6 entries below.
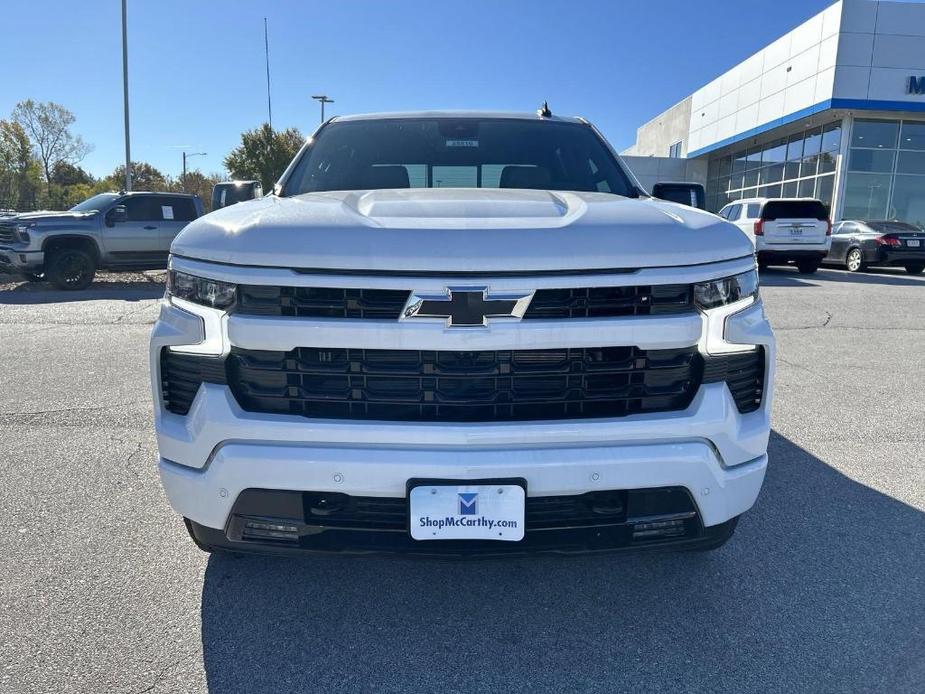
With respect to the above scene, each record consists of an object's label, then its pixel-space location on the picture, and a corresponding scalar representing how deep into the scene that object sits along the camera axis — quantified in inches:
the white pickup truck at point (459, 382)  71.6
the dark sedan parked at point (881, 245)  622.8
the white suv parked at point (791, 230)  572.7
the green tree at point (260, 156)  1722.4
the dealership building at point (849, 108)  826.2
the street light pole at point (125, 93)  917.8
